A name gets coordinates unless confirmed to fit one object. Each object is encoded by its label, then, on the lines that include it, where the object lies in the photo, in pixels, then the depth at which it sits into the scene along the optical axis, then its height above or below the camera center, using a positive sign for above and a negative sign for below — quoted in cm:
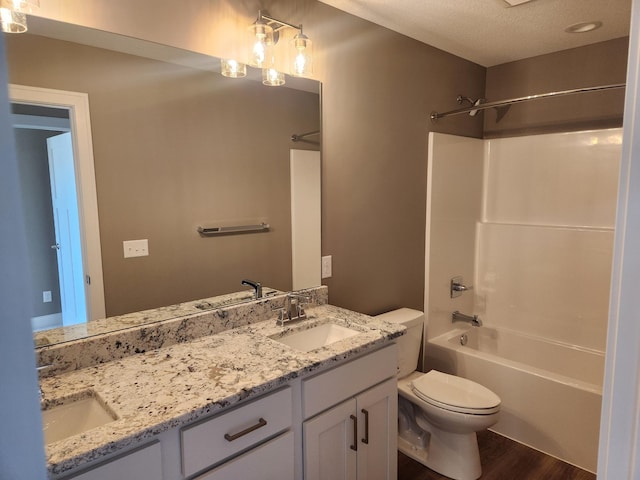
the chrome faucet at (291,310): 184 -52
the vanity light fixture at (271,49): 176 +67
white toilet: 206 -112
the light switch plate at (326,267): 217 -37
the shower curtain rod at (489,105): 227 +56
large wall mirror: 132 +15
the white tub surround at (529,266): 248 -52
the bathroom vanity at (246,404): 103 -62
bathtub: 227 -117
